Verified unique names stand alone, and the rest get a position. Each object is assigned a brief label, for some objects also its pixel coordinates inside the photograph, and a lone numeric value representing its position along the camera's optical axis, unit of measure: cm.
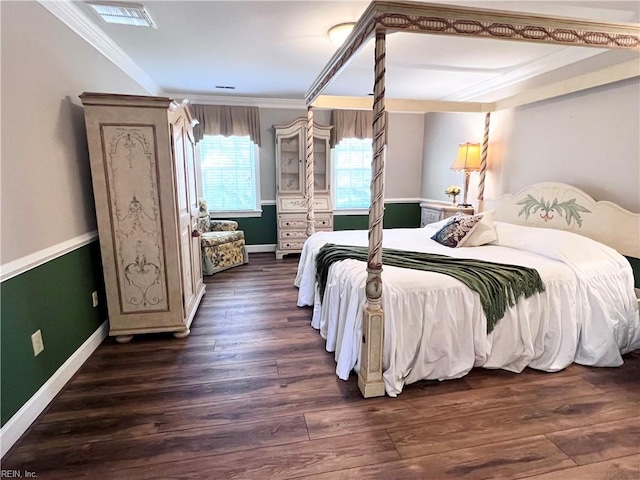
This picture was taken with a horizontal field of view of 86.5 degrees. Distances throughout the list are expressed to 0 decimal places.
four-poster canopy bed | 181
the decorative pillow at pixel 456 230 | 316
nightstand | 435
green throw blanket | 224
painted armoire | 249
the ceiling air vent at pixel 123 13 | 231
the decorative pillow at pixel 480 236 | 313
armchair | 462
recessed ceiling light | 263
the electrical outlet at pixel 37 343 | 192
